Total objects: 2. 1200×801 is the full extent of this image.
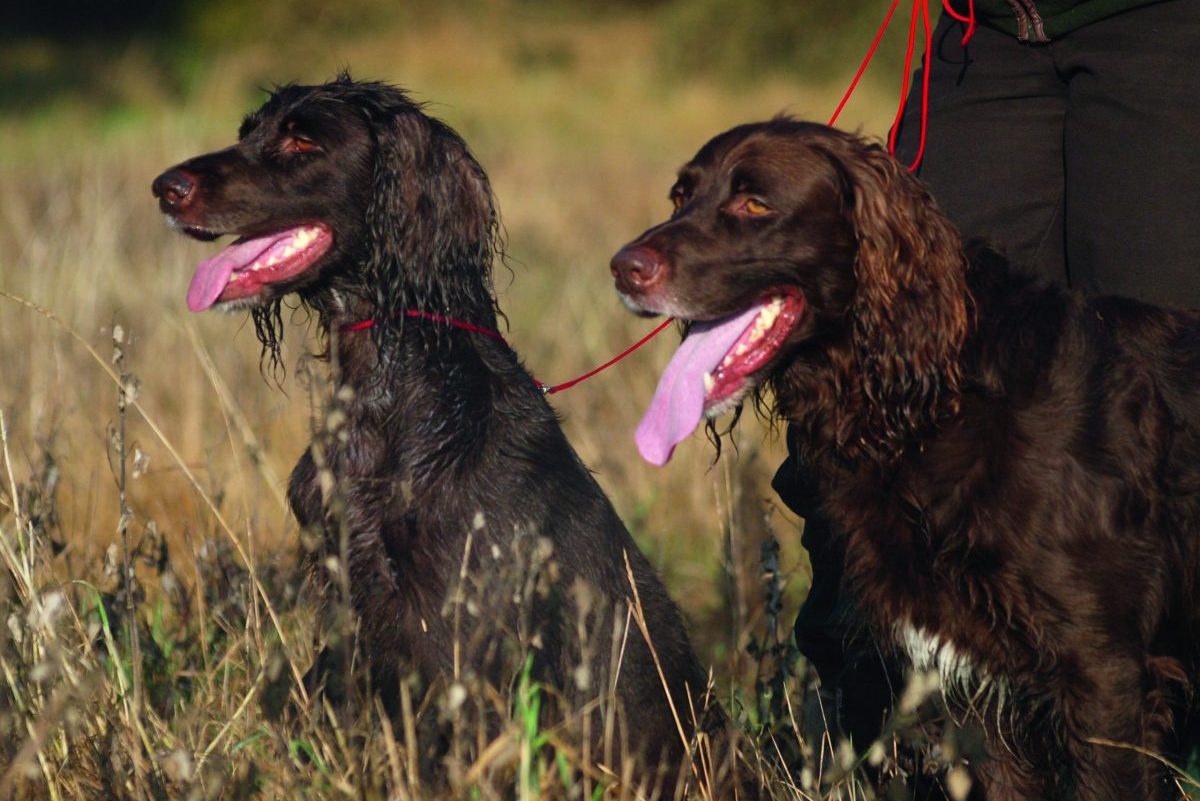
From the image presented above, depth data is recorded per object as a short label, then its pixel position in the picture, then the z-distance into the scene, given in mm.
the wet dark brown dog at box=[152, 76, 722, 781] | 6965
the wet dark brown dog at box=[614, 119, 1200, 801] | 6125
